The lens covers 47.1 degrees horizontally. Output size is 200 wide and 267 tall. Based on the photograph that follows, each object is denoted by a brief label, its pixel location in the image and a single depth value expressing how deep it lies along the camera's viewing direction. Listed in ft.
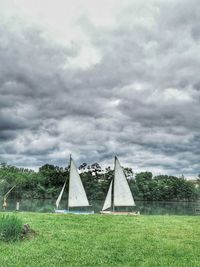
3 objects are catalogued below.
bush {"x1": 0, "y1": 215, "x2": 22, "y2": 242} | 28.05
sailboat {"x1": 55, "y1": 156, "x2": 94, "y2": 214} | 77.90
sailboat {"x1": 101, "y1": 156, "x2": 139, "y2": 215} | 75.43
